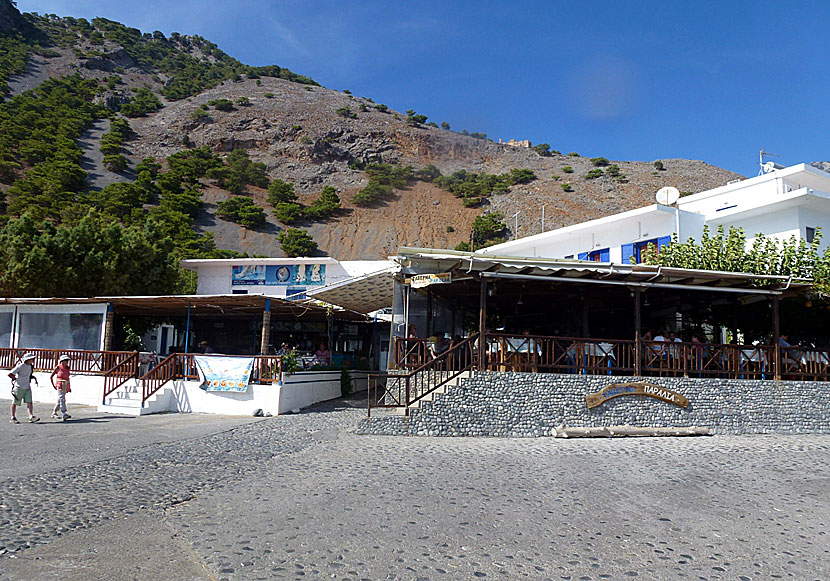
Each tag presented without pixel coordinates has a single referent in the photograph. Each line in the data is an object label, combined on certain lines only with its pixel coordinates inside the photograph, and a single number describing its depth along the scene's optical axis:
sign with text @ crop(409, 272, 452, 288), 12.32
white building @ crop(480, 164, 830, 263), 19.53
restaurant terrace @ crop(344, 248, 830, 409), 11.85
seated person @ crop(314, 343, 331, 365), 19.48
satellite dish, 21.19
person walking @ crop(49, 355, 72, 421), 12.85
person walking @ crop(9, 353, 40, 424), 12.42
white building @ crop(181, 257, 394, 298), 32.31
